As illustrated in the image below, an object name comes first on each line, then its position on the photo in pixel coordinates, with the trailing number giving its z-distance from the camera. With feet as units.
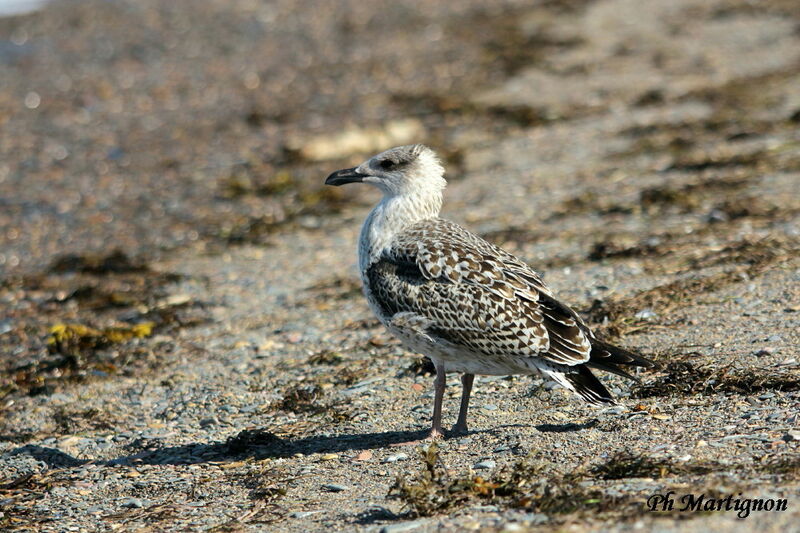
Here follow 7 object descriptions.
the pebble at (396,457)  41.16
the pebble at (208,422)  48.62
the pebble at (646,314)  52.34
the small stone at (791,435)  36.27
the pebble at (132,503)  40.06
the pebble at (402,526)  33.09
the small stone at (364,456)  41.86
